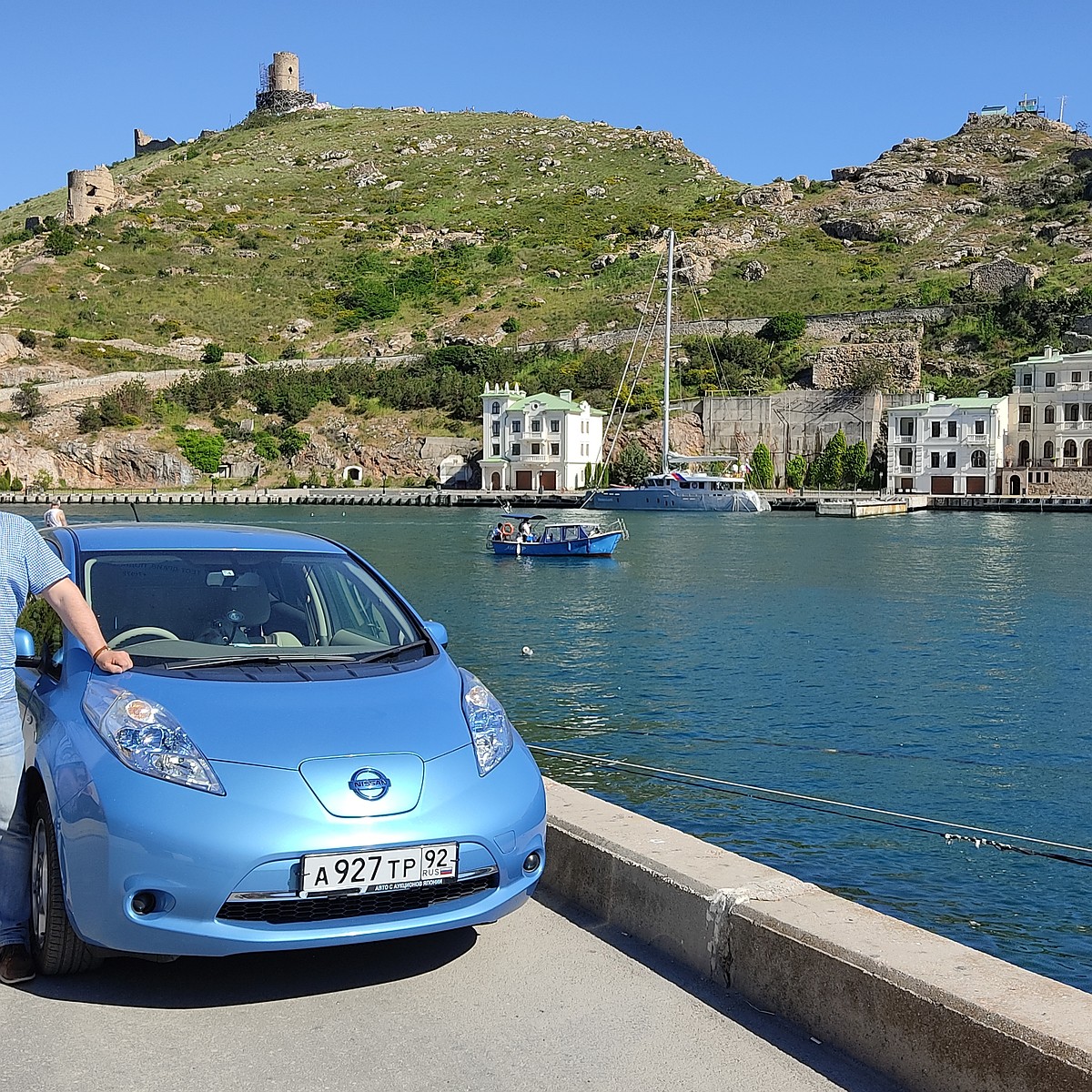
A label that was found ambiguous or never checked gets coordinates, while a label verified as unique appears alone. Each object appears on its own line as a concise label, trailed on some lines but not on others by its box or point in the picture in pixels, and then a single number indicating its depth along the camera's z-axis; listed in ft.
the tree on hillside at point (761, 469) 311.47
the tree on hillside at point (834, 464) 309.01
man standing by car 15.70
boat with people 156.25
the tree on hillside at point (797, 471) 311.68
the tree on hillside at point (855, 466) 307.78
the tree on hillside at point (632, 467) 311.88
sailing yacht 268.41
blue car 14.44
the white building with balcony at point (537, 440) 321.93
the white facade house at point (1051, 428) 286.66
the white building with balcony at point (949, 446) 290.35
